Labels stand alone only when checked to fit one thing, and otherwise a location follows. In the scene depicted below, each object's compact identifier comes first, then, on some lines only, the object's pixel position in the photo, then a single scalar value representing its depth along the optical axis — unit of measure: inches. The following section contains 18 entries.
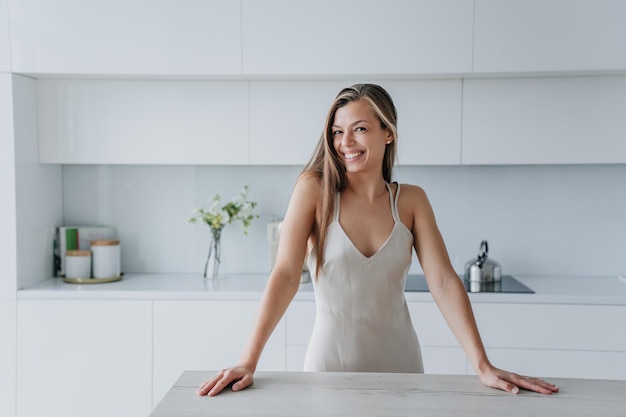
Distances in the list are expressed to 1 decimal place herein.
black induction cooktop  113.3
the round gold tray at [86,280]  121.4
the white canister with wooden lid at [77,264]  122.3
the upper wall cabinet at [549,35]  110.2
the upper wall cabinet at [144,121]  119.4
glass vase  126.5
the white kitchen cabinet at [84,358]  113.3
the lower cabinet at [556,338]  109.0
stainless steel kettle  118.7
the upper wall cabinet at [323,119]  117.3
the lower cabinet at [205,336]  112.7
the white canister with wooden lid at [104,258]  123.4
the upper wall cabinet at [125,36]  113.8
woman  70.2
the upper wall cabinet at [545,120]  115.2
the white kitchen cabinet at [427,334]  111.3
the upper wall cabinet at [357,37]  112.0
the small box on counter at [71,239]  127.0
